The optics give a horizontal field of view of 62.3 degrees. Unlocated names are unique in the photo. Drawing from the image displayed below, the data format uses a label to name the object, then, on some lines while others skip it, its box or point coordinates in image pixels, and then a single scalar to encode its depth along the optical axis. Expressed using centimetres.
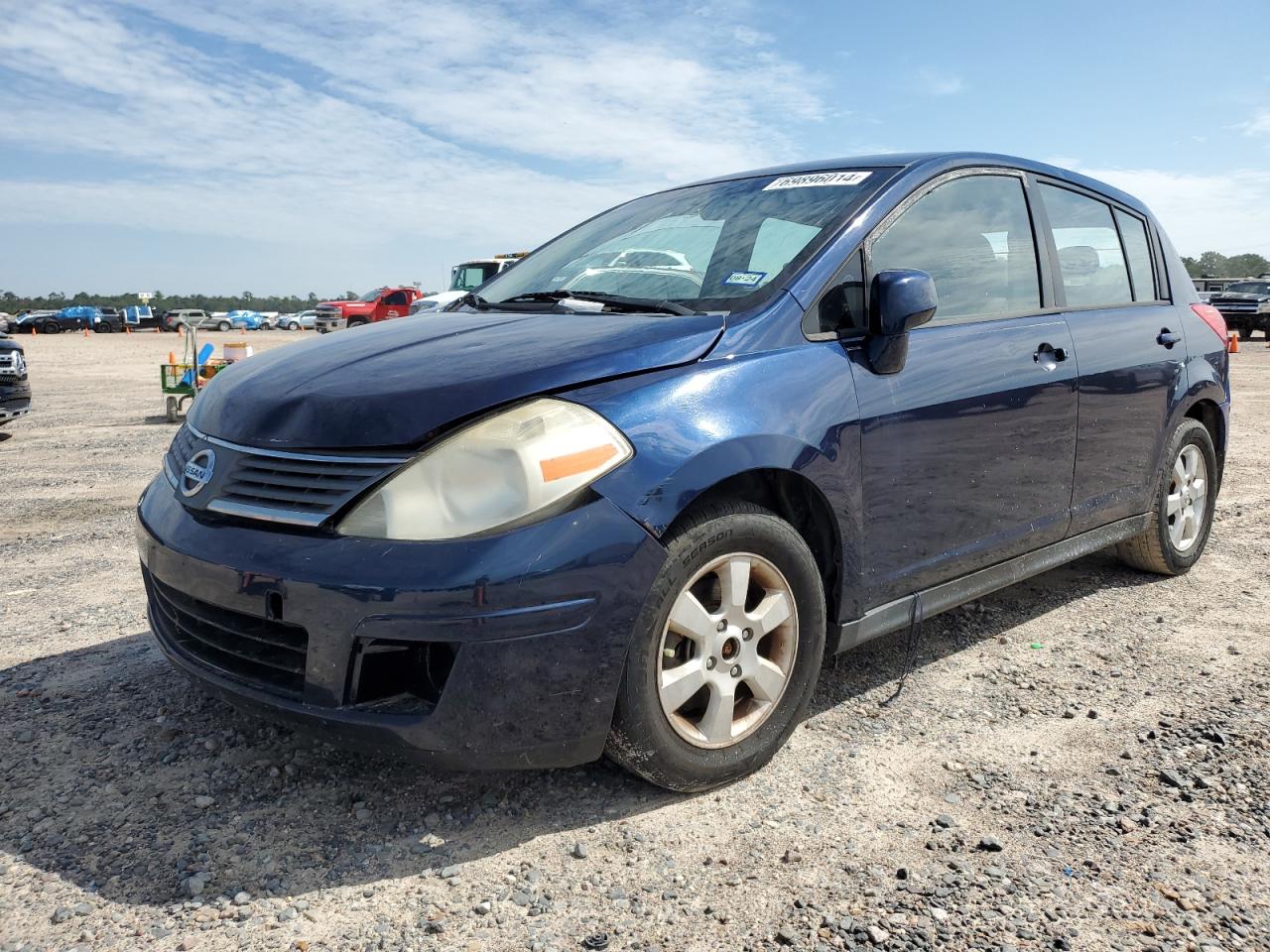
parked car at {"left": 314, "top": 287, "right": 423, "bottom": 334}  3838
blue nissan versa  235
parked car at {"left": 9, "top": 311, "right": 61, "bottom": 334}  4847
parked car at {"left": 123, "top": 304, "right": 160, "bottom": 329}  5497
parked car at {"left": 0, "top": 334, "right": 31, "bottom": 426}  931
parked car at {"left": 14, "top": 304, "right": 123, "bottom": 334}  4947
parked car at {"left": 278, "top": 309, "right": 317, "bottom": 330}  5692
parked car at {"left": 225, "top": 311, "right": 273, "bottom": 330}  5741
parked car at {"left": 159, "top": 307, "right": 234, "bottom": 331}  5462
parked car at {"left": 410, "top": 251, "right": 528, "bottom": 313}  2539
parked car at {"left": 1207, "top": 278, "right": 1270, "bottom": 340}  2842
